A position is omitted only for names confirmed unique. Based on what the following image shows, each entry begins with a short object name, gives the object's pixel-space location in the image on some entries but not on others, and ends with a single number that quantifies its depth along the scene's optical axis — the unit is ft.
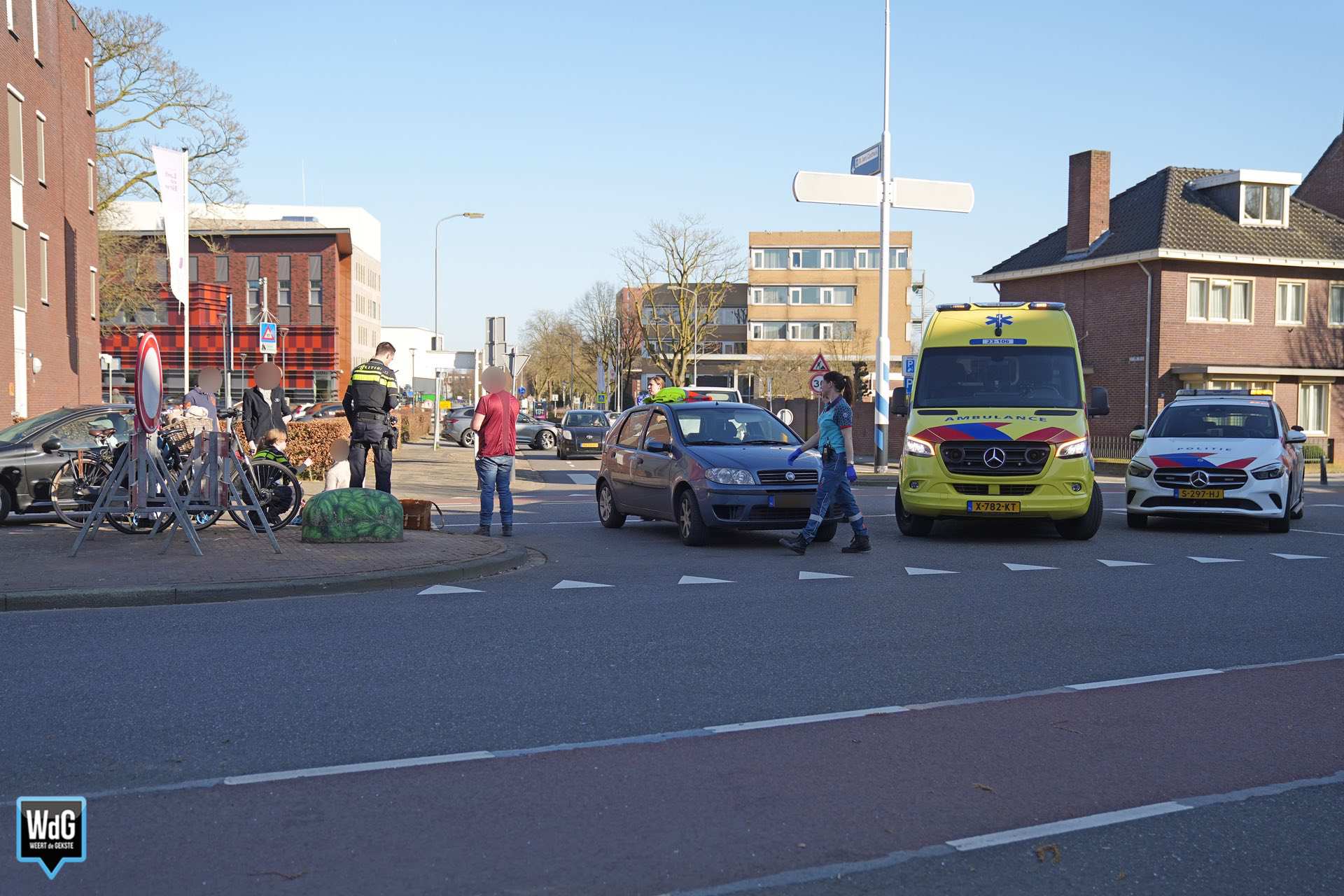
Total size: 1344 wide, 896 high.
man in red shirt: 46.39
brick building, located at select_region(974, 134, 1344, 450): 133.90
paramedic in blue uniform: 42.32
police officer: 46.65
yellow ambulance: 46.11
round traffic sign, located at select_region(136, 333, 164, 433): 37.06
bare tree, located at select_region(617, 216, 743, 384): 225.97
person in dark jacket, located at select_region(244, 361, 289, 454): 49.42
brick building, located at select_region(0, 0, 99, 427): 90.84
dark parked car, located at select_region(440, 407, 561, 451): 157.28
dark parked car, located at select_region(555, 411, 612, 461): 130.82
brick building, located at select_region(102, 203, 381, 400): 246.68
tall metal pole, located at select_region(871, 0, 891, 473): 91.15
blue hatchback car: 44.21
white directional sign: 88.53
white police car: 50.44
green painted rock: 41.04
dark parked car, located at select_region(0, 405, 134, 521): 48.75
